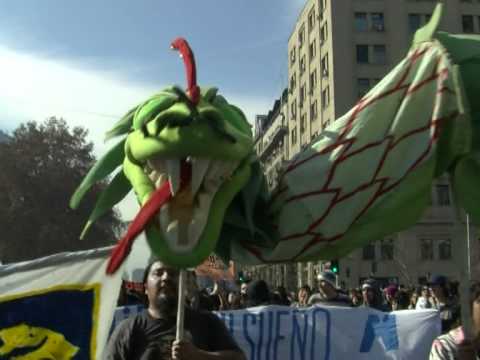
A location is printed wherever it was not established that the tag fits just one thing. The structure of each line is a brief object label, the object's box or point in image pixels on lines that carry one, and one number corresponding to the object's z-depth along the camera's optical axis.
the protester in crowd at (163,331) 2.98
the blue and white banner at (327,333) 6.07
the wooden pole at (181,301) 2.55
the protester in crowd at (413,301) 9.89
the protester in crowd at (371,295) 9.00
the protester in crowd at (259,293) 6.91
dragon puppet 2.41
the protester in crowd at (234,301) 8.92
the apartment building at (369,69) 37.88
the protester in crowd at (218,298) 8.79
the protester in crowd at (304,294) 8.89
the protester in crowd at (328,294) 6.57
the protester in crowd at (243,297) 8.54
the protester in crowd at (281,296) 7.98
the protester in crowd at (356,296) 11.17
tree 31.45
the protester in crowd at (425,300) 8.74
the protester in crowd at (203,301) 6.41
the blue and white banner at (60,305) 3.41
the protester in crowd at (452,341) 3.41
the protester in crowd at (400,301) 10.17
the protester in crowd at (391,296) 10.55
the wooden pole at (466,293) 2.67
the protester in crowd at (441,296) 6.71
